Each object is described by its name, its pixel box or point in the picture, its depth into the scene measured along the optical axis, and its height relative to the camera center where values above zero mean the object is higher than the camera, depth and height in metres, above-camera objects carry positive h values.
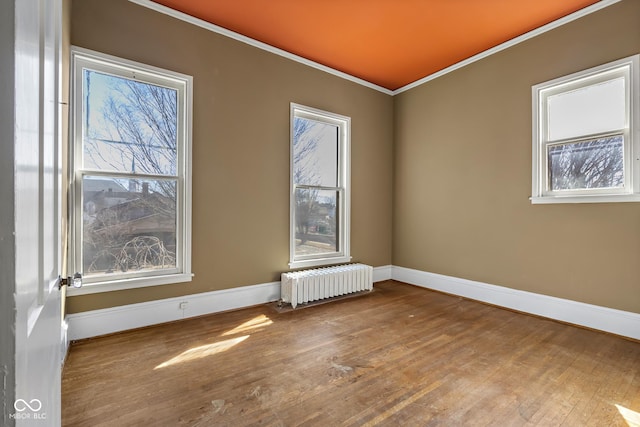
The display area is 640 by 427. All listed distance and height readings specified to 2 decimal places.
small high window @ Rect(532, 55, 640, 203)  2.78 +0.80
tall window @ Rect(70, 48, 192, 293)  2.67 +0.38
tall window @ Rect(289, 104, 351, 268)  3.95 +0.37
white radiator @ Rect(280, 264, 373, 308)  3.54 -0.89
